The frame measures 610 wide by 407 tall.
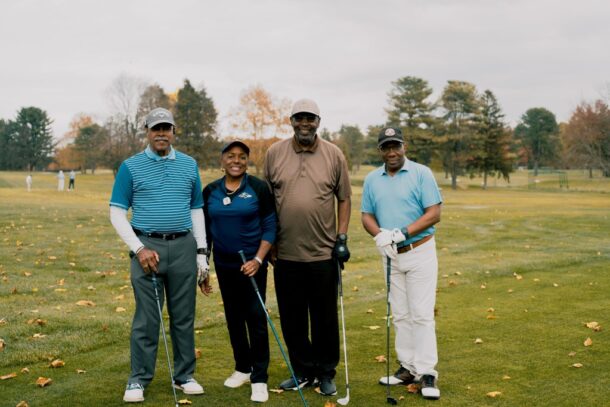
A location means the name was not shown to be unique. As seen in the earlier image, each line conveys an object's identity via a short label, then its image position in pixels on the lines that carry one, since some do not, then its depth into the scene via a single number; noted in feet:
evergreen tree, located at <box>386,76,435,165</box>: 229.66
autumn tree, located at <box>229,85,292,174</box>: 164.04
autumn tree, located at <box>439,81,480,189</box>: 223.51
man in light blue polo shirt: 17.33
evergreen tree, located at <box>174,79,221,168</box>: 221.05
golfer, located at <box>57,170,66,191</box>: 147.00
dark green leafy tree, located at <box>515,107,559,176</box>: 343.26
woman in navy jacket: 16.94
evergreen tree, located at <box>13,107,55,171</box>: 302.04
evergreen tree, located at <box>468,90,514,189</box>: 223.92
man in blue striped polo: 16.48
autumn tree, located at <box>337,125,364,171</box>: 324.19
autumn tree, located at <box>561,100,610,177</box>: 200.54
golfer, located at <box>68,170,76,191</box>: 153.65
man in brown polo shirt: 17.26
